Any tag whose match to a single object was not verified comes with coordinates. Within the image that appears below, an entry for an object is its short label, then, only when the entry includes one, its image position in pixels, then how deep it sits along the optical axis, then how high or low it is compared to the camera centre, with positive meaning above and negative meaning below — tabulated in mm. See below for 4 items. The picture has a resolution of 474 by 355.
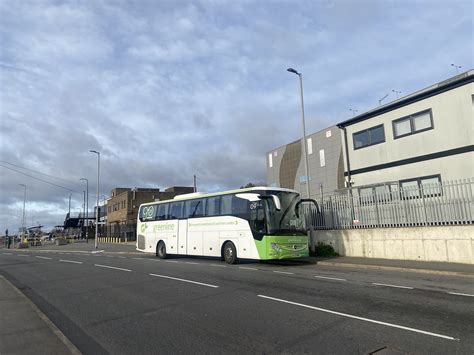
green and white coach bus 17250 +822
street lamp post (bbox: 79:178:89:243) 71062 +3517
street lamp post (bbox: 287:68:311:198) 21598 +6959
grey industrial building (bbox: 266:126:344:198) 35031 +7159
